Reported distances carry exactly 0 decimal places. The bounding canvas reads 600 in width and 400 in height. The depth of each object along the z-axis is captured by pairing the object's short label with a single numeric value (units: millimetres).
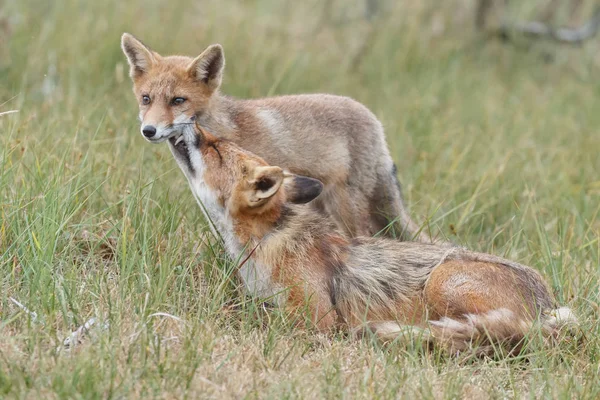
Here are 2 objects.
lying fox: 10172
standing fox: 12430
